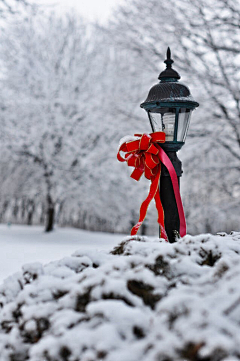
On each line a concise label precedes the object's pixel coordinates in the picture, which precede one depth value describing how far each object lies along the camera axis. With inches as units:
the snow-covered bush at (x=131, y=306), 37.1
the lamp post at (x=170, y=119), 119.2
